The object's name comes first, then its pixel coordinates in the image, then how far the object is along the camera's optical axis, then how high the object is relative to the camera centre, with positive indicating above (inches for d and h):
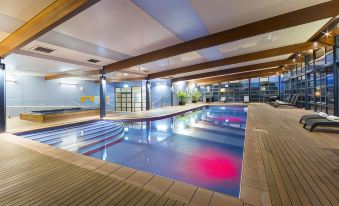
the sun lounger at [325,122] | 142.6 -19.2
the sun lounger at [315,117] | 168.8 -16.6
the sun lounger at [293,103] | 367.0 -4.8
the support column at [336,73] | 193.5 +33.2
